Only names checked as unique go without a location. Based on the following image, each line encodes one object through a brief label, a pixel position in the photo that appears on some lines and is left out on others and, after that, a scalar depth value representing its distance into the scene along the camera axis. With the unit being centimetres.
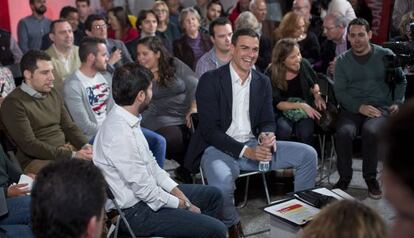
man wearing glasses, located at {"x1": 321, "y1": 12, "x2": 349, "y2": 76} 531
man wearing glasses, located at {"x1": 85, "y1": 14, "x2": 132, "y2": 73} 532
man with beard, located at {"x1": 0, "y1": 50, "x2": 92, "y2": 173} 335
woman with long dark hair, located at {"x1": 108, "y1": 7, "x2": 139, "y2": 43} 656
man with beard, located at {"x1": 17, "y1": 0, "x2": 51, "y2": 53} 611
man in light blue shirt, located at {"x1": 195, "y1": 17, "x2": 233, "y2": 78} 457
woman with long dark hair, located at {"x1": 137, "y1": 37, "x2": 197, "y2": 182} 415
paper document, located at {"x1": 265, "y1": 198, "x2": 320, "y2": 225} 255
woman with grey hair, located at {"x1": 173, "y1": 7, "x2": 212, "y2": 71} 555
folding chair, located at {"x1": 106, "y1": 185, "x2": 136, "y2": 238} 253
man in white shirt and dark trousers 260
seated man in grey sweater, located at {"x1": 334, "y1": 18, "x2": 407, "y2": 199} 409
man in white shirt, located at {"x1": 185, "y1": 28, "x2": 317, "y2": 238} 339
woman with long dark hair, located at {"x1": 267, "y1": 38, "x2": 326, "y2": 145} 423
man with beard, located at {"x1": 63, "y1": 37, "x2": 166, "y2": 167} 390
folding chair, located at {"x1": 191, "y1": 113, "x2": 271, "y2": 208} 389
